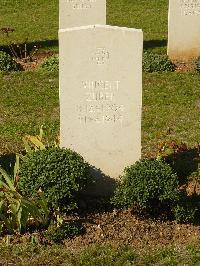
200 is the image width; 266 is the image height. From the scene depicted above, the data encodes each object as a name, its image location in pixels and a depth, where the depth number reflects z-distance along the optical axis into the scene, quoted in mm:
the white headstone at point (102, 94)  7020
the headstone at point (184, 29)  13125
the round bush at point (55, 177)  6773
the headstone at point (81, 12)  12484
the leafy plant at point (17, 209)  6383
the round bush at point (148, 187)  6664
